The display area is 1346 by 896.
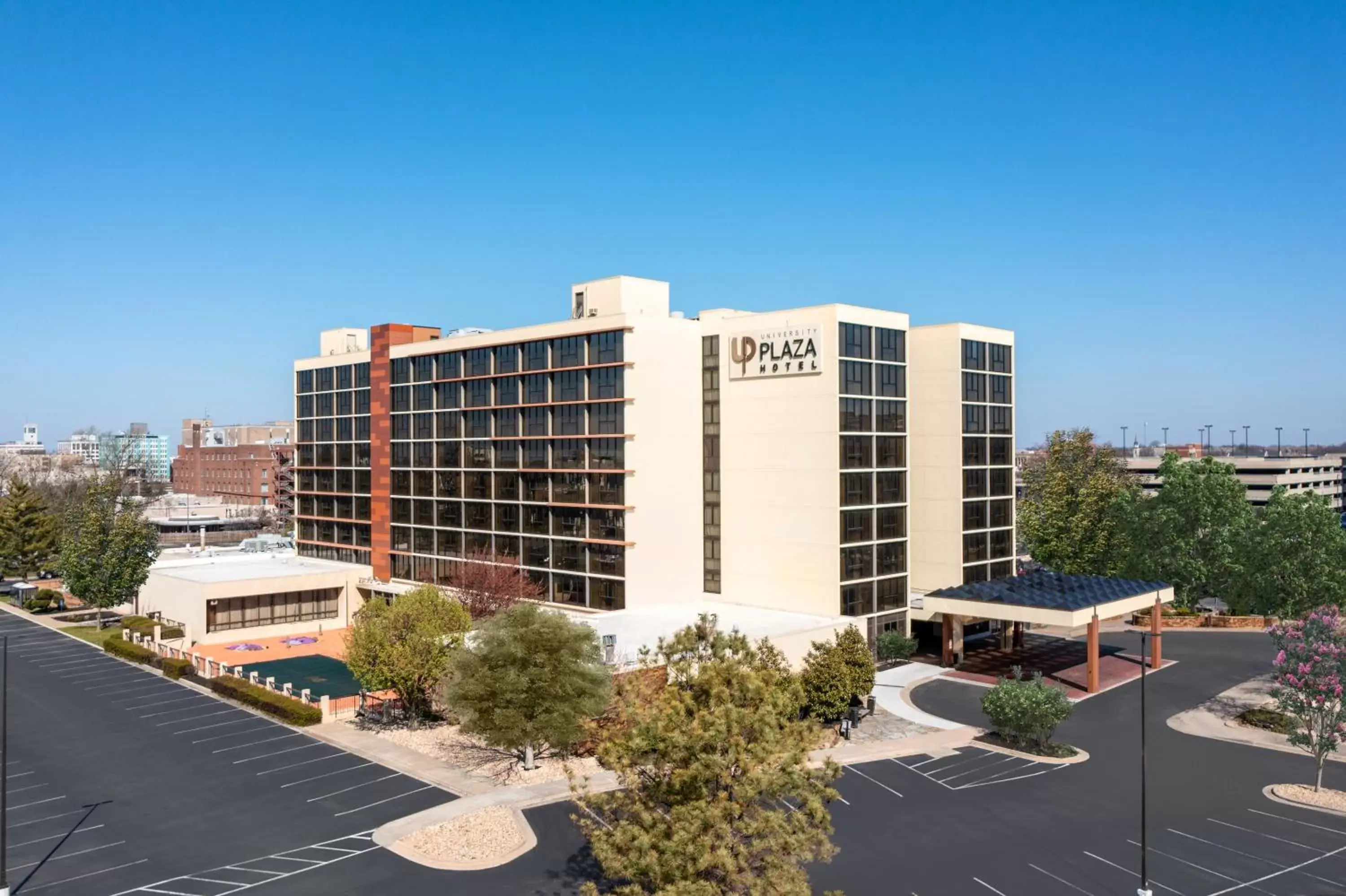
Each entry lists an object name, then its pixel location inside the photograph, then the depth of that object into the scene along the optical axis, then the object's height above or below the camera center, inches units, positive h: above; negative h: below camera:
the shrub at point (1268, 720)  1867.6 -535.7
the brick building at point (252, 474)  7495.1 -105.1
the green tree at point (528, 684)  1615.4 -384.9
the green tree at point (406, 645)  1892.2 -371.4
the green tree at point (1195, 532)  2864.2 -245.0
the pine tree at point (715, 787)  851.4 -308.4
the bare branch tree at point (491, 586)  2468.0 -338.6
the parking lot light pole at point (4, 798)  1180.5 -414.2
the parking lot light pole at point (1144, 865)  1137.4 -492.6
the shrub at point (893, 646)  2479.1 -494.9
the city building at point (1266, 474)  6806.1 -175.0
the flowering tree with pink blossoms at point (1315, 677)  1529.3 -365.2
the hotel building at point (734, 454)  2429.9 +3.7
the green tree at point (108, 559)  3041.3 -310.0
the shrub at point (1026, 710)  1713.8 -463.1
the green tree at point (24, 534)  3919.8 -295.2
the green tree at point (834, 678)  1888.5 -442.7
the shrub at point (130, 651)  2593.5 -522.5
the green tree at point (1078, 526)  3161.9 -246.6
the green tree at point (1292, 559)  2704.2 -312.0
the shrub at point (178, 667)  2420.0 -520.7
